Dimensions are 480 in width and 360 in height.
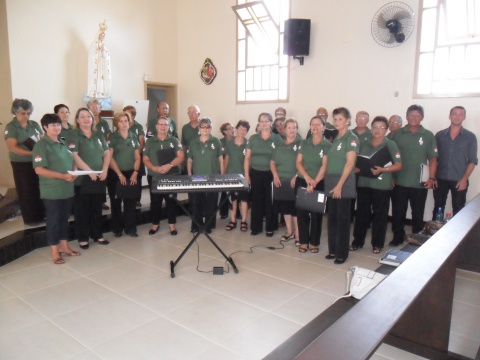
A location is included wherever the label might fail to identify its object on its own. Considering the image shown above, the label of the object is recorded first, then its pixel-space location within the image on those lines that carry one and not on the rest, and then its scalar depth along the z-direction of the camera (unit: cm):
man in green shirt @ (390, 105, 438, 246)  424
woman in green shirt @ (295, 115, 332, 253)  387
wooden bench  93
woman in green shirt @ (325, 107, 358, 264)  357
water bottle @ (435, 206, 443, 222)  423
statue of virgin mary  670
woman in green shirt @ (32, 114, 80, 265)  349
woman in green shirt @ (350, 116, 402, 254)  397
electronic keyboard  321
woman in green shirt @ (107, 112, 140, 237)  444
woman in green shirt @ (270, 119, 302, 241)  423
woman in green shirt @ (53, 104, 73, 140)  439
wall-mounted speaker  601
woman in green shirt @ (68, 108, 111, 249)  402
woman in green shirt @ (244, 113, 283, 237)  456
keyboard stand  349
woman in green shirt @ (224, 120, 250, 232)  487
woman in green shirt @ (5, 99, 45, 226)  420
